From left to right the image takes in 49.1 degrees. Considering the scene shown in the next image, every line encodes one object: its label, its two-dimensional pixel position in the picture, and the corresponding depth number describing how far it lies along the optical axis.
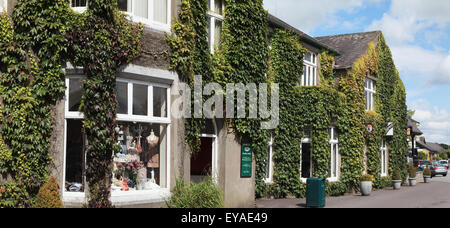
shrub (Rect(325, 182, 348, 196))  21.36
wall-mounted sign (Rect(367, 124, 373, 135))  24.48
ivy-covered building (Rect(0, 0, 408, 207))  10.17
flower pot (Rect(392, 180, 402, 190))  26.28
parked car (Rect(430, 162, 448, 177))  46.84
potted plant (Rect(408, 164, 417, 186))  29.17
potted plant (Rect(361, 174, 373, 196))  21.31
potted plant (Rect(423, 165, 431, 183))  34.03
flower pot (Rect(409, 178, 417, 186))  29.14
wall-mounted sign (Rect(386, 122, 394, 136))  27.39
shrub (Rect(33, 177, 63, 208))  9.95
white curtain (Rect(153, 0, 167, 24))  11.99
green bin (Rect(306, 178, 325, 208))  15.71
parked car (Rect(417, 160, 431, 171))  48.88
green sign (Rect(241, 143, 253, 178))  14.70
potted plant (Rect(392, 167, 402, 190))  26.30
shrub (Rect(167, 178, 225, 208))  11.65
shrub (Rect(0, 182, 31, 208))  9.79
